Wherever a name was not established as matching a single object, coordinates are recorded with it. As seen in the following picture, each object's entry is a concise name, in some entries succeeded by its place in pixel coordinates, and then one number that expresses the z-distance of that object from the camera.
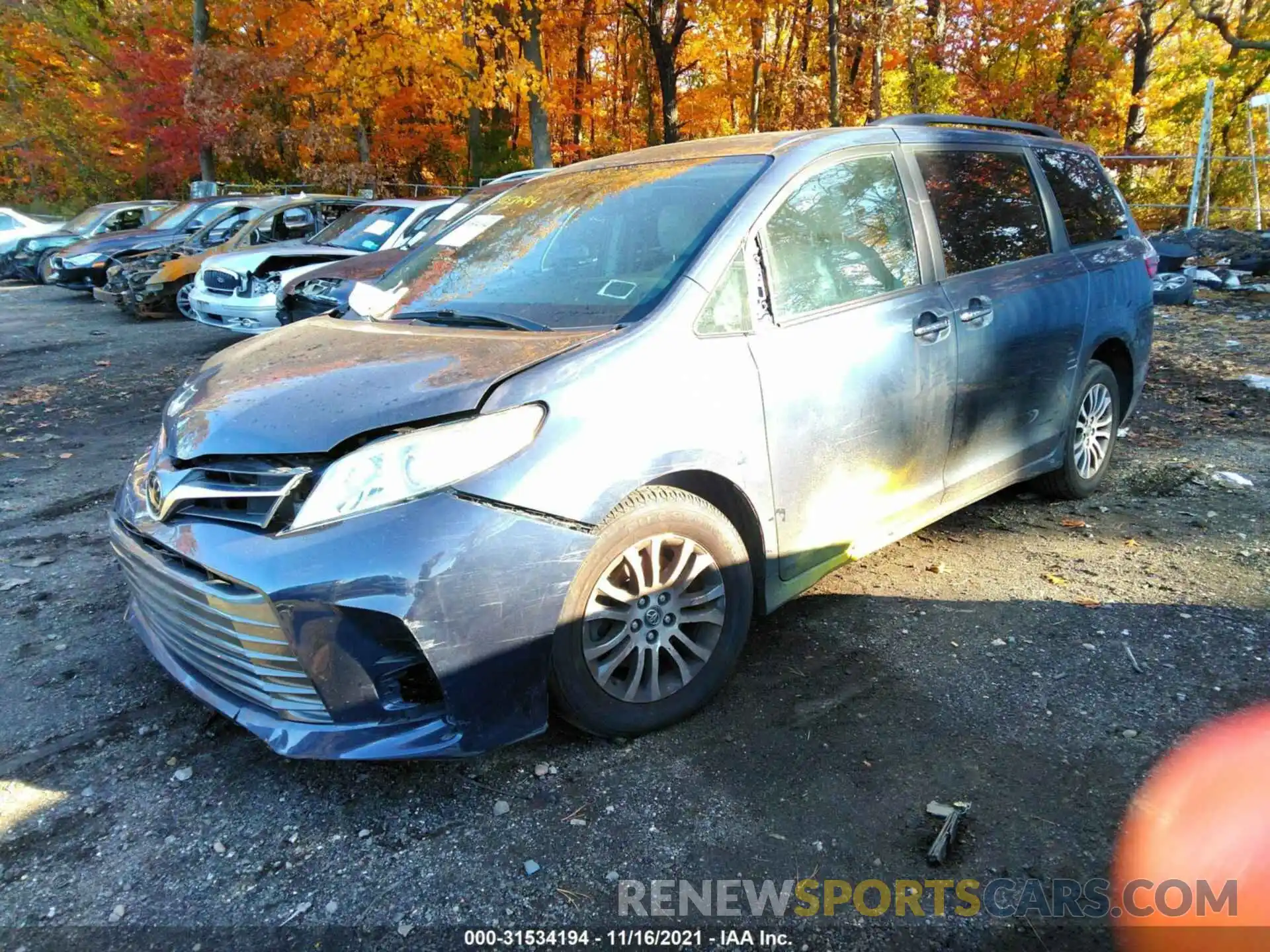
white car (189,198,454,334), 9.17
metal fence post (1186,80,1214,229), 14.54
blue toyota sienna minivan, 2.19
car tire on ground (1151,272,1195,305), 10.42
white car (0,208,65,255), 18.58
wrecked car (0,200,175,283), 17.53
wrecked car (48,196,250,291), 14.45
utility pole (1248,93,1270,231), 12.42
